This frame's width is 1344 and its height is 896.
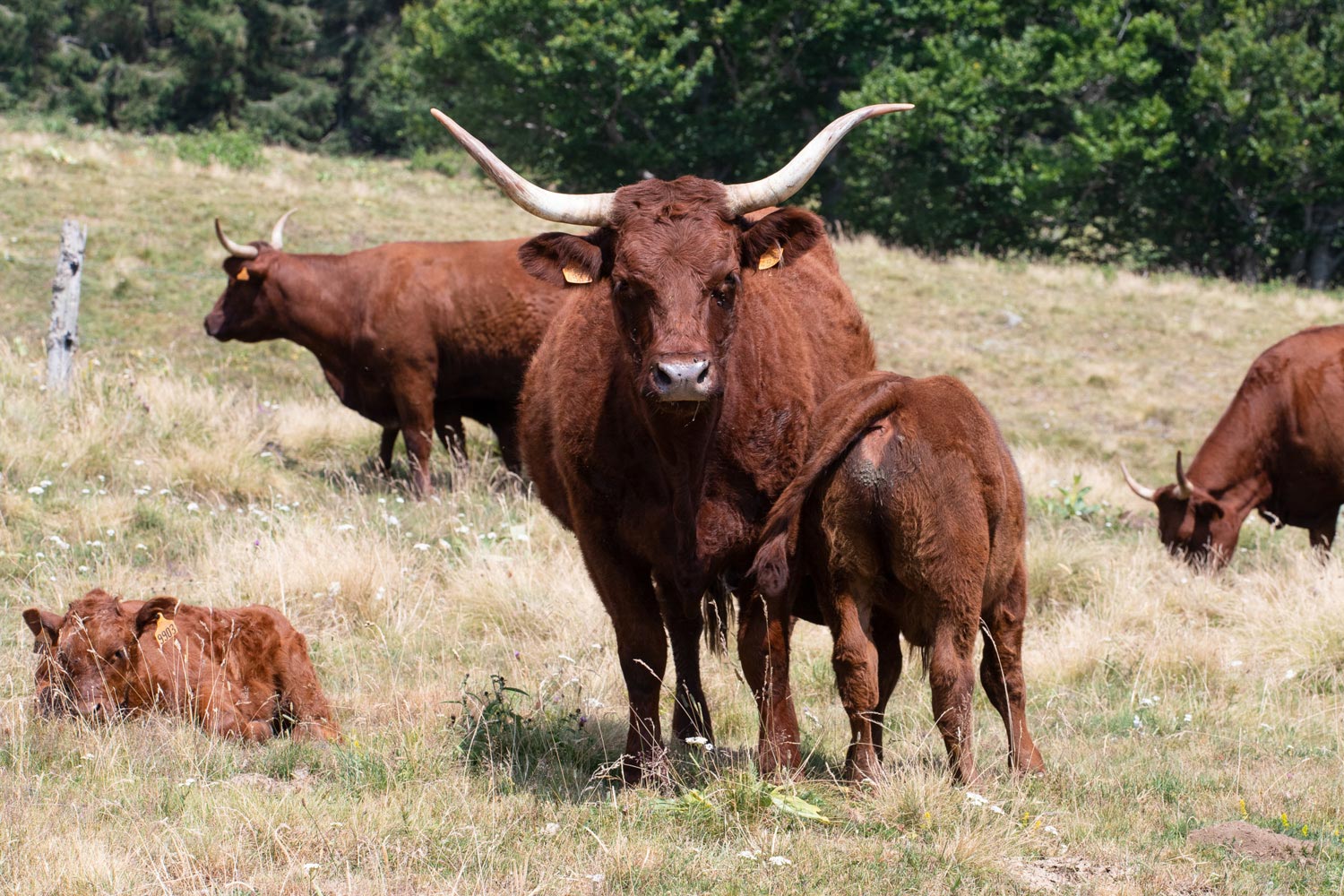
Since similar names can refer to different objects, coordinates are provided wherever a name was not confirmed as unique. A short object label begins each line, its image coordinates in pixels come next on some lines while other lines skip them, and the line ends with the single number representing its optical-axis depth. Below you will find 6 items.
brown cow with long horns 9.53
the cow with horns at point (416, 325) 23.00
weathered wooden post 22.67
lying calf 10.85
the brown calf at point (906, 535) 9.24
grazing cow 20.87
